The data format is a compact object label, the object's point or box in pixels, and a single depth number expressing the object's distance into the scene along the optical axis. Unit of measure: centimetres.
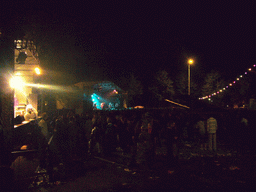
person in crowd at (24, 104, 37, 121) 1630
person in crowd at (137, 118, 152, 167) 932
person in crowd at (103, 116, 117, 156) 1195
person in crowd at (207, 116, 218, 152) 1266
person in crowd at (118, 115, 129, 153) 1271
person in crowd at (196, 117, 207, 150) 1316
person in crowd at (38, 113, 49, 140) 1037
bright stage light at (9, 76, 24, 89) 1866
